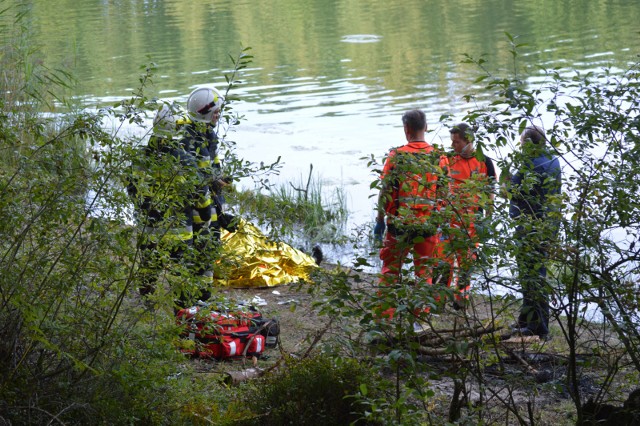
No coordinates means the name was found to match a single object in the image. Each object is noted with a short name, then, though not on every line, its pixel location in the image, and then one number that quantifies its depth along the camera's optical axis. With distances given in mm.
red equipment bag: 10859
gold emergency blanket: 16062
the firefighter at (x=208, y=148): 12219
